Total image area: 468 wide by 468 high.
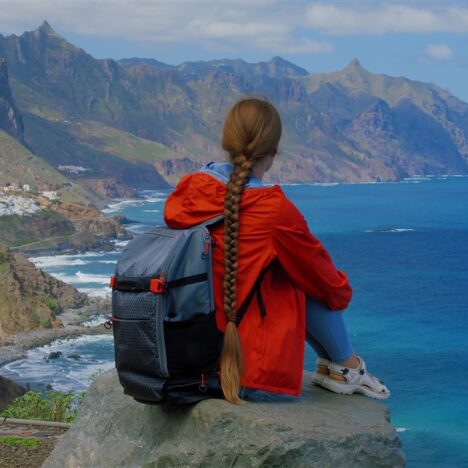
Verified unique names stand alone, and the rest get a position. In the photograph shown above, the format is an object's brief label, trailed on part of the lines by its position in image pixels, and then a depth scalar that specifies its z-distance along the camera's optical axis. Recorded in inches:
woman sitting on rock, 198.2
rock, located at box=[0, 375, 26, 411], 722.3
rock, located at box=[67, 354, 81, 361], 2197.3
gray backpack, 190.4
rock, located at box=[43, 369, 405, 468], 196.9
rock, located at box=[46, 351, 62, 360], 2233.0
